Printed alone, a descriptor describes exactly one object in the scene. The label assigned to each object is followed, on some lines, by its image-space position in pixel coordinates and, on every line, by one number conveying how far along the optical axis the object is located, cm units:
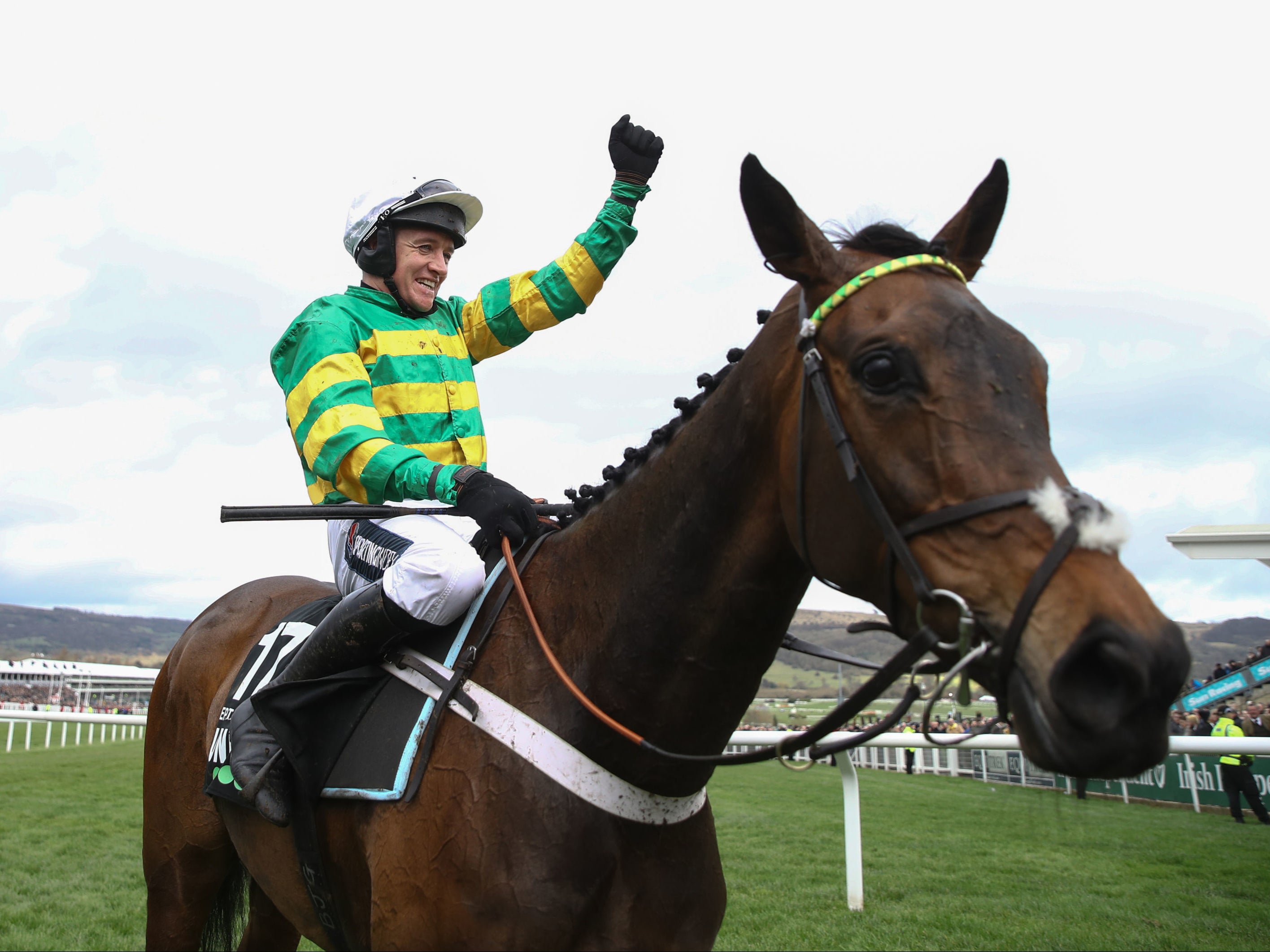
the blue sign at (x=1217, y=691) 1967
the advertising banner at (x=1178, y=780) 1324
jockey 239
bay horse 138
